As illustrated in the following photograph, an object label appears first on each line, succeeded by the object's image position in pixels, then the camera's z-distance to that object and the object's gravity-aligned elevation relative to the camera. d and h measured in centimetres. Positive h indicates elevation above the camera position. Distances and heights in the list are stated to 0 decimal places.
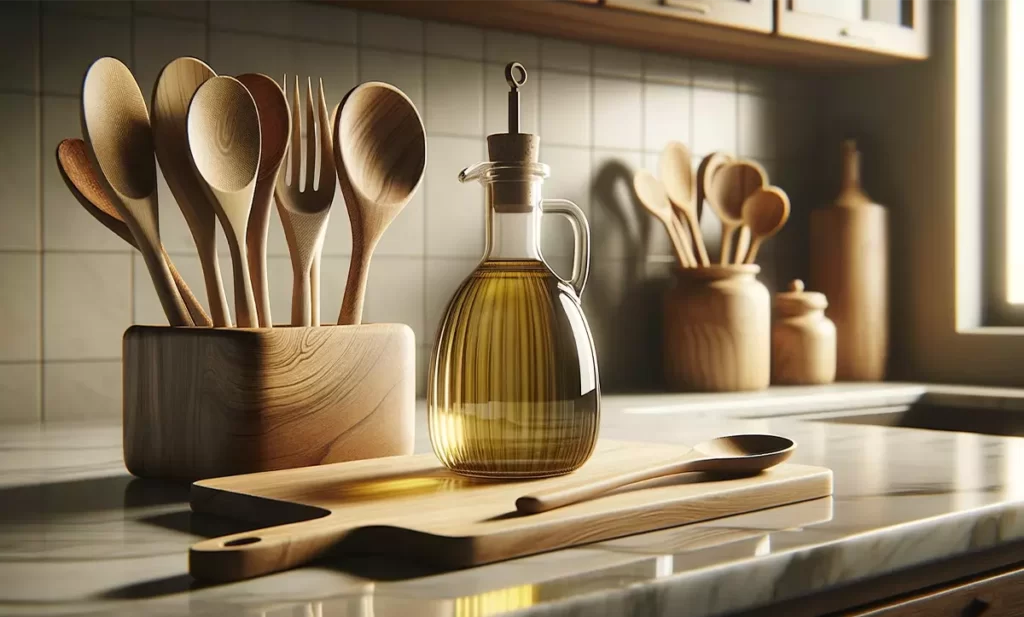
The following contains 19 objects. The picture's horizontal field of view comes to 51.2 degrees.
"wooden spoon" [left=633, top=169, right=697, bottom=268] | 188 +21
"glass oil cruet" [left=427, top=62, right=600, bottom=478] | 71 -2
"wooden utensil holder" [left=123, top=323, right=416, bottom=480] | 78 -5
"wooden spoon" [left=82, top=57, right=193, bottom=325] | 76 +13
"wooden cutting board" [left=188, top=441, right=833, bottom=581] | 56 -11
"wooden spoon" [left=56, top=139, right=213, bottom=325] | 85 +11
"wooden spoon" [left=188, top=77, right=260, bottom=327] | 77 +13
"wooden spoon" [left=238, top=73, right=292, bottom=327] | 84 +13
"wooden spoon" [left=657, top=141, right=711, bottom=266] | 192 +26
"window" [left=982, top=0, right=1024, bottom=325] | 207 +33
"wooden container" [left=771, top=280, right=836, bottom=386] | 191 -3
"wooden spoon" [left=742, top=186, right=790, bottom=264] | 189 +20
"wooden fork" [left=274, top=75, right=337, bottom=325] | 86 +8
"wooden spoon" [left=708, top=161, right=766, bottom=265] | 196 +25
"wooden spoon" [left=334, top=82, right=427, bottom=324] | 85 +13
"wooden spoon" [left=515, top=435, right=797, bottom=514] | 63 -10
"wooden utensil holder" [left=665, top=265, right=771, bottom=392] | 180 -1
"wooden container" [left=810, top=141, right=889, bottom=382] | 204 +10
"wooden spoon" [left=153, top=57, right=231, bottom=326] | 79 +12
